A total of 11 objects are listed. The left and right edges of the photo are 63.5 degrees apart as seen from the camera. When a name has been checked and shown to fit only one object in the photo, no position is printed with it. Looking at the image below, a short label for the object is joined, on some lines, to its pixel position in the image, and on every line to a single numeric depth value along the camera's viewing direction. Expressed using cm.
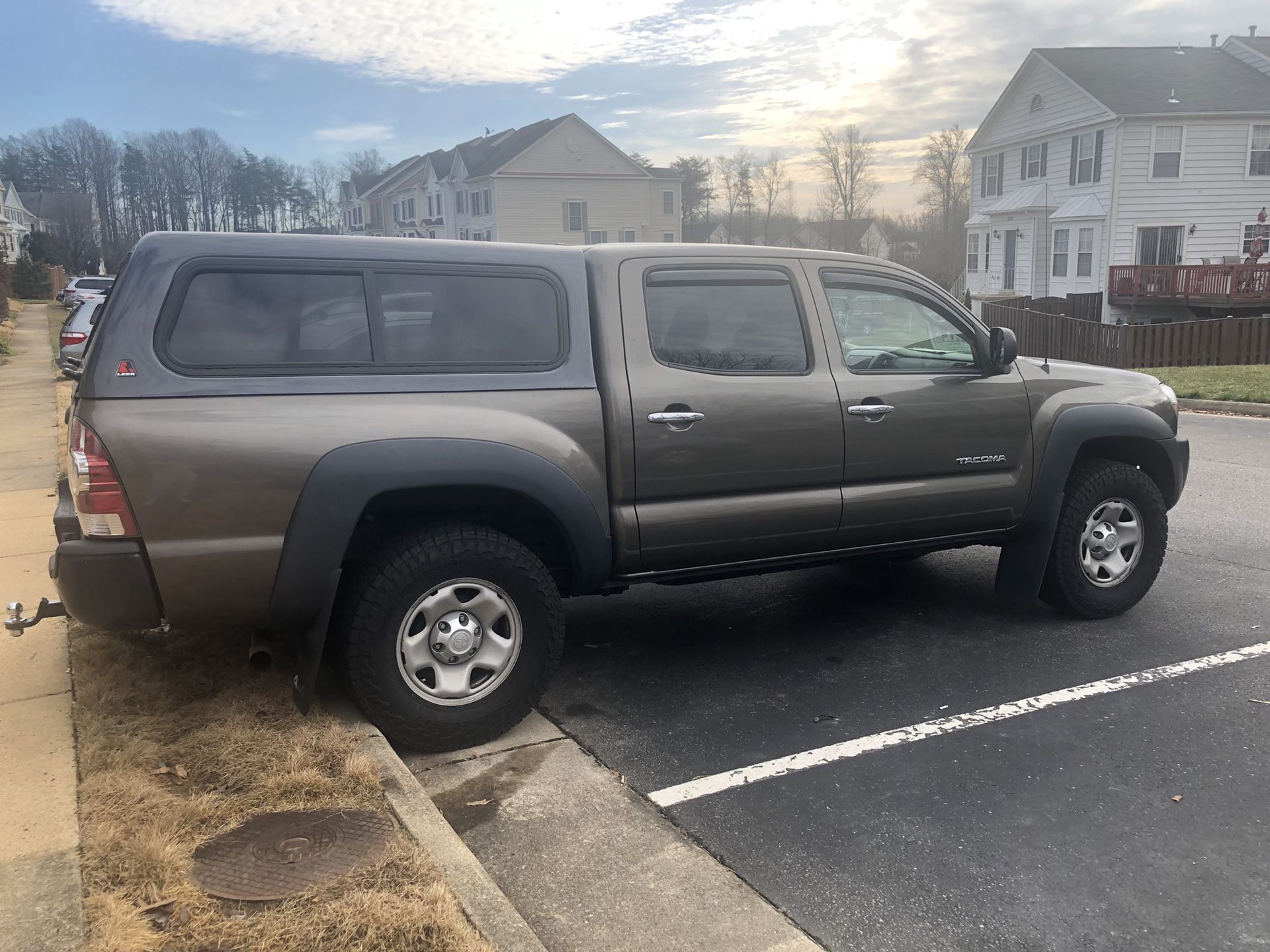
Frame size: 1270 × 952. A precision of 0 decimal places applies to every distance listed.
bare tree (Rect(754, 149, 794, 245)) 9369
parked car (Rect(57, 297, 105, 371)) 1762
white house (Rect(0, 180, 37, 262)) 7162
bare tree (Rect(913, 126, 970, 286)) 8119
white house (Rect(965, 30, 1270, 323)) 2945
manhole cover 296
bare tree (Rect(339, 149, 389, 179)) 9956
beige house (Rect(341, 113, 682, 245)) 5597
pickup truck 358
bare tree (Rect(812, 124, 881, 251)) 8412
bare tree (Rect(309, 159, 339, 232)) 10031
